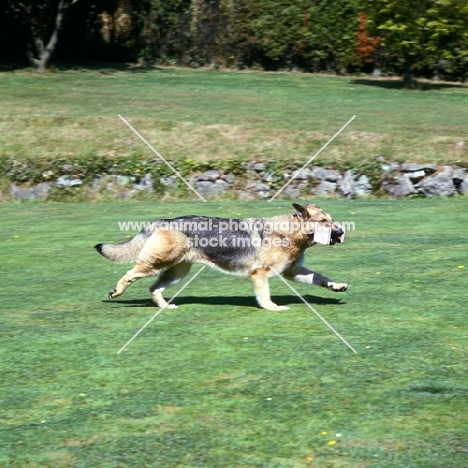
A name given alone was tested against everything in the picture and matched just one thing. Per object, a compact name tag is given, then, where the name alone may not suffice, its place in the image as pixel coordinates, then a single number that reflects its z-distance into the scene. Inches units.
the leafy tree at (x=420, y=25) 1182.9
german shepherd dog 367.6
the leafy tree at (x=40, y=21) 1304.1
